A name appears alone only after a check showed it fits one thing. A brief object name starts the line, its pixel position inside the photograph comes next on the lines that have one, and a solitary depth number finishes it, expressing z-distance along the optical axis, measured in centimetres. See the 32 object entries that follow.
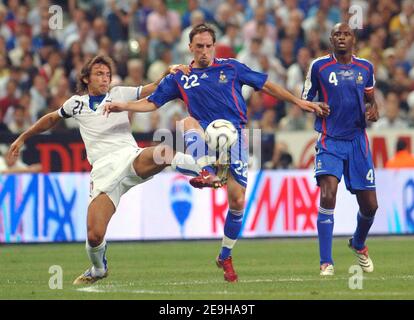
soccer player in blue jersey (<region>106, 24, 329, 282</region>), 1307
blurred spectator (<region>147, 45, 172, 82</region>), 2433
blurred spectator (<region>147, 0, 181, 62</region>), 2539
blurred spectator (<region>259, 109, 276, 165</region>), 2159
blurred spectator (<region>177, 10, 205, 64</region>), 2502
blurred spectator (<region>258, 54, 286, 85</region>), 2430
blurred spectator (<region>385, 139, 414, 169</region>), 2086
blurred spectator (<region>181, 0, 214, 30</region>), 2597
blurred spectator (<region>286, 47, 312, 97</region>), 2417
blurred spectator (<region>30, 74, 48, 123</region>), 2353
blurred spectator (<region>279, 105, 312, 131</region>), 2278
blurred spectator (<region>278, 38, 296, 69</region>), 2498
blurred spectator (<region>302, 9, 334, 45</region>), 2558
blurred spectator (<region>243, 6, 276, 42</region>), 2562
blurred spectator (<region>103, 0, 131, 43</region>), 2589
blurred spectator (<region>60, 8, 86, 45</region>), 2573
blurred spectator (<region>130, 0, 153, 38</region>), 2594
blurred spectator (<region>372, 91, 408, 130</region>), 2252
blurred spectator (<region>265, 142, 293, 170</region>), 2142
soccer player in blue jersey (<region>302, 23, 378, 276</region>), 1373
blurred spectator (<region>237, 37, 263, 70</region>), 2441
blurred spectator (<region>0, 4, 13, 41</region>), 2570
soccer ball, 1254
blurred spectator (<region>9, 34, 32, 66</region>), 2491
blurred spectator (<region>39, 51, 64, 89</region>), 2436
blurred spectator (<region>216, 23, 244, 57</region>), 2512
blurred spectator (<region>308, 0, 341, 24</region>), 2600
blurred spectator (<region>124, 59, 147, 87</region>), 2342
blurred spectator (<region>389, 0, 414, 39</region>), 2592
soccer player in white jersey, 1311
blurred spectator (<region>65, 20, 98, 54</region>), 2525
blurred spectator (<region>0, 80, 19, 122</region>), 2333
